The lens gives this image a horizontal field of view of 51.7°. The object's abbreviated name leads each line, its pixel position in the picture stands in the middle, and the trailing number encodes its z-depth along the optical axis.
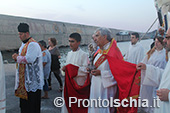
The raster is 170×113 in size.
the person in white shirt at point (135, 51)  6.81
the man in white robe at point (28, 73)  3.54
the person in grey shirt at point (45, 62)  5.60
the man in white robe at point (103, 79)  3.21
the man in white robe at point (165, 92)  1.90
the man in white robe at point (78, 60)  3.82
